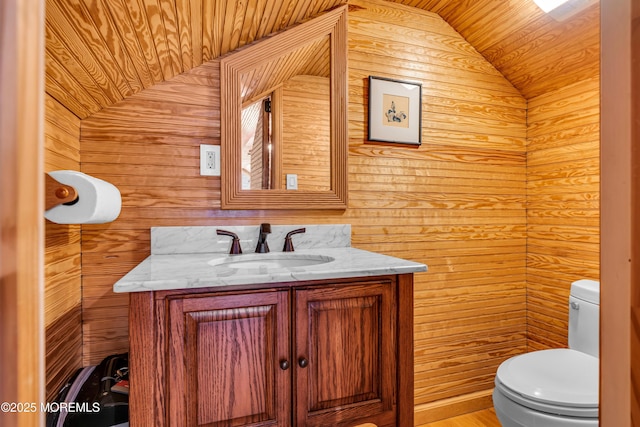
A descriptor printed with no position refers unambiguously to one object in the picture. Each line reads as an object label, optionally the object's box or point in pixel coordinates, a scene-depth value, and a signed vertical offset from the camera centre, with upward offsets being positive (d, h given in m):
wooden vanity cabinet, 0.96 -0.44
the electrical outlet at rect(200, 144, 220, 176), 1.61 +0.24
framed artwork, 1.88 +0.56
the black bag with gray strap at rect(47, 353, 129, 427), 1.06 -0.61
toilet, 1.18 -0.64
